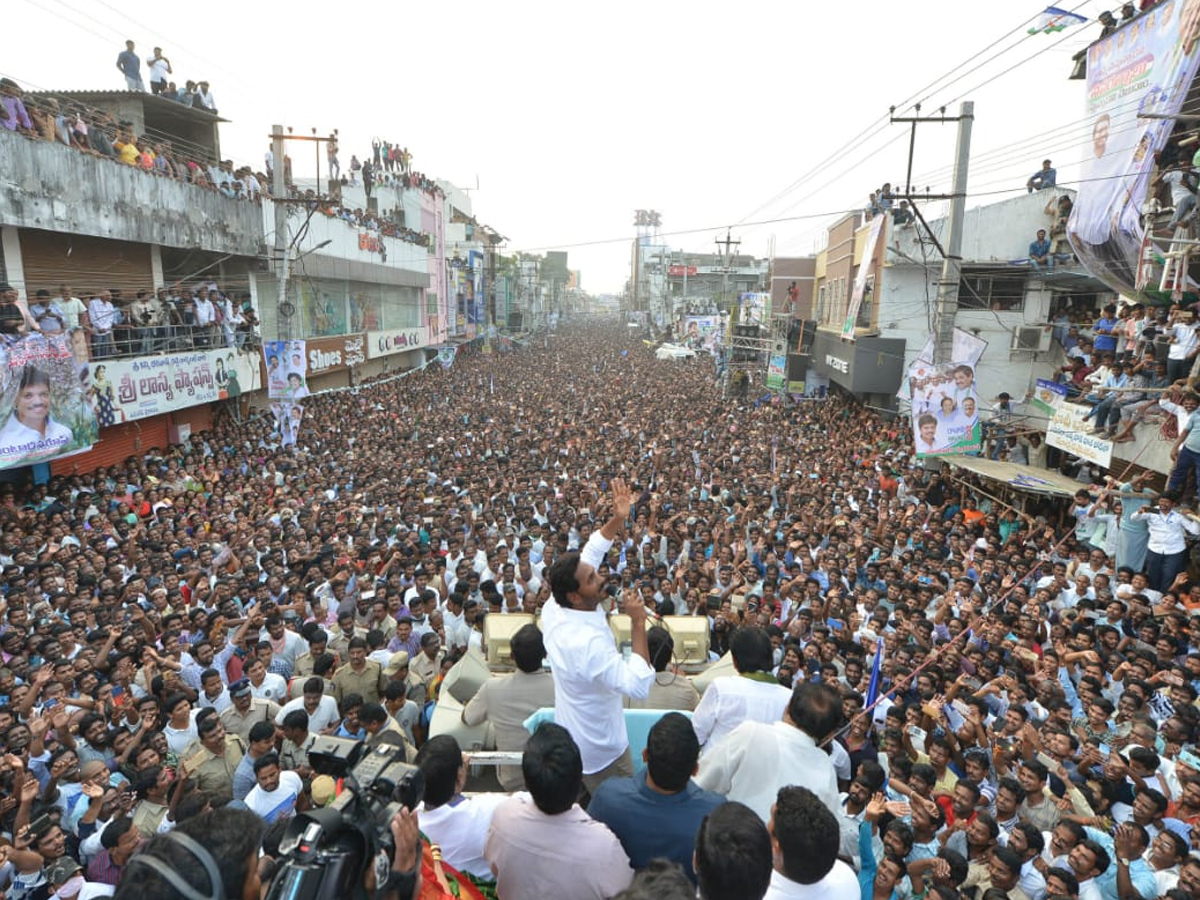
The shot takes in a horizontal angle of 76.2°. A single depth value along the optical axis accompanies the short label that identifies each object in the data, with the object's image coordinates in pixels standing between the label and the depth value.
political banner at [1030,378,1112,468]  9.97
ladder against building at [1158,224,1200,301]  9.77
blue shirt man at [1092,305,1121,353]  12.72
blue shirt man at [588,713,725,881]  2.46
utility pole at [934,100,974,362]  12.51
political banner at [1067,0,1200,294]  10.27
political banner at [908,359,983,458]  11.52
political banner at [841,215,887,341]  18.26
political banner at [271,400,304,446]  14.25
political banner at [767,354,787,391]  25.22
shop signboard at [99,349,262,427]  12.84
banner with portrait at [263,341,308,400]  13.92
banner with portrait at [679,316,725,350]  48.59
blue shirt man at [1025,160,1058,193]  17.52
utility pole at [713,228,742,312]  46.06
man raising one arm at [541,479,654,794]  2.89
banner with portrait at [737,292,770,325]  40.02
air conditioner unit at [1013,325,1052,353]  18.16
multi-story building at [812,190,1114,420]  17.91
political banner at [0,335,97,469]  10.01
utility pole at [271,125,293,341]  15.08
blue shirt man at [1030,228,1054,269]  16.80
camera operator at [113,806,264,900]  1.81
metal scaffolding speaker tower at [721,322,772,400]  30.31
